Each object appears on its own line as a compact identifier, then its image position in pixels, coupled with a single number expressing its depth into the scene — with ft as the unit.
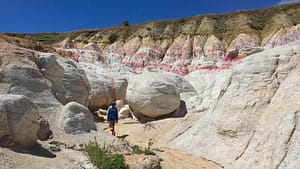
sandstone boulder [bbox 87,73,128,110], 35.29
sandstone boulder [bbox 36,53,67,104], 21.90
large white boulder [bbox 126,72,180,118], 29.02
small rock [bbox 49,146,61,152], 15.35
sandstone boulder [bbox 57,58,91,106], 24.41
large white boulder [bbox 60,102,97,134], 18.26
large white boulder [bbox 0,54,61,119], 18.39
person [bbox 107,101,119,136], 25.19
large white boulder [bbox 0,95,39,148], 14.06
